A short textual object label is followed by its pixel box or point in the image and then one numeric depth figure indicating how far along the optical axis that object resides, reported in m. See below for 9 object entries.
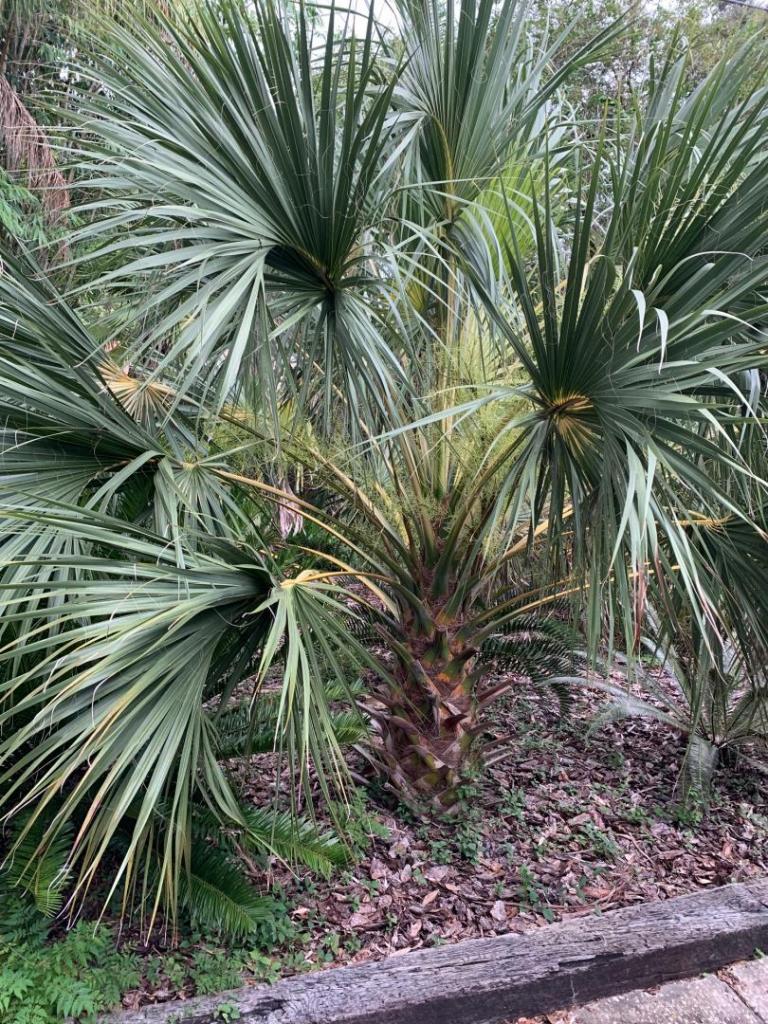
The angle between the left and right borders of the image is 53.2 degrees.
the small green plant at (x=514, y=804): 3.22
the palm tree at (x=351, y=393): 1.94
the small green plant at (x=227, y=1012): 2.10
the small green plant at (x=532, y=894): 2.69
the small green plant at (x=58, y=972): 2.05
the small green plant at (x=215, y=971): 2.22
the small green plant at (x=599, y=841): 3.06
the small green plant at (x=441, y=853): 2.89
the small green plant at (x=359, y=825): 2.81
